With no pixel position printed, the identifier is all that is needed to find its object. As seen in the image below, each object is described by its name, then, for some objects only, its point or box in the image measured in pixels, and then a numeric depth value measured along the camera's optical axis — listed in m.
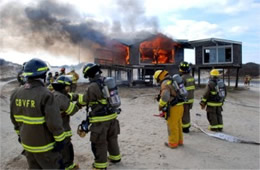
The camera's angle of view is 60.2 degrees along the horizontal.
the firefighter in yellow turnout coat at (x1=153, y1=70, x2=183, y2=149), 4.78
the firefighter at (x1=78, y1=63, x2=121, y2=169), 3.71
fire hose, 5.26
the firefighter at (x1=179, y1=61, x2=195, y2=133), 6.11
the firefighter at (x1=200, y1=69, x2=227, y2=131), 6.17
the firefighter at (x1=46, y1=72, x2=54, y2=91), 11.08
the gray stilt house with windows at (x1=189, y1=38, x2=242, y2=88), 19.74
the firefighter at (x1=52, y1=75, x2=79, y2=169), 3.38
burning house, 20.59
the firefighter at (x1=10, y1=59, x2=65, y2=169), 2.53
